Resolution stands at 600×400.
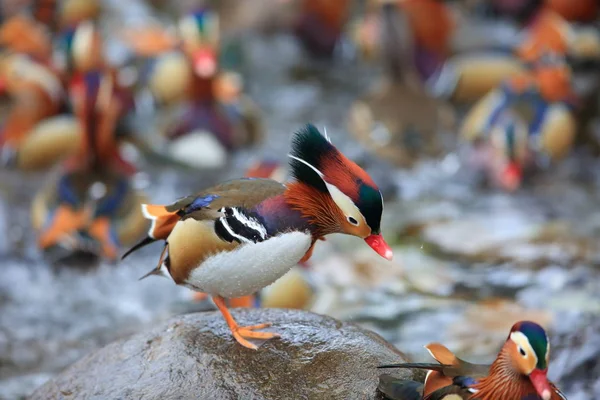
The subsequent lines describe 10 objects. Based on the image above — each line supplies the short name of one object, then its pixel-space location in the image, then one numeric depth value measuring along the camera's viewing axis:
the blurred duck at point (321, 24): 17.48
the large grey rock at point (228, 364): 5.46
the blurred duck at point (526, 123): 12.78
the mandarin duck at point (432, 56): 15.55
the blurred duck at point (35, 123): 13.12
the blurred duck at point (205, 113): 13.44
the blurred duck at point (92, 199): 10.95
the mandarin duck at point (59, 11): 18.17
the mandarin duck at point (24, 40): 15.11
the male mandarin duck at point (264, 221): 5.16
